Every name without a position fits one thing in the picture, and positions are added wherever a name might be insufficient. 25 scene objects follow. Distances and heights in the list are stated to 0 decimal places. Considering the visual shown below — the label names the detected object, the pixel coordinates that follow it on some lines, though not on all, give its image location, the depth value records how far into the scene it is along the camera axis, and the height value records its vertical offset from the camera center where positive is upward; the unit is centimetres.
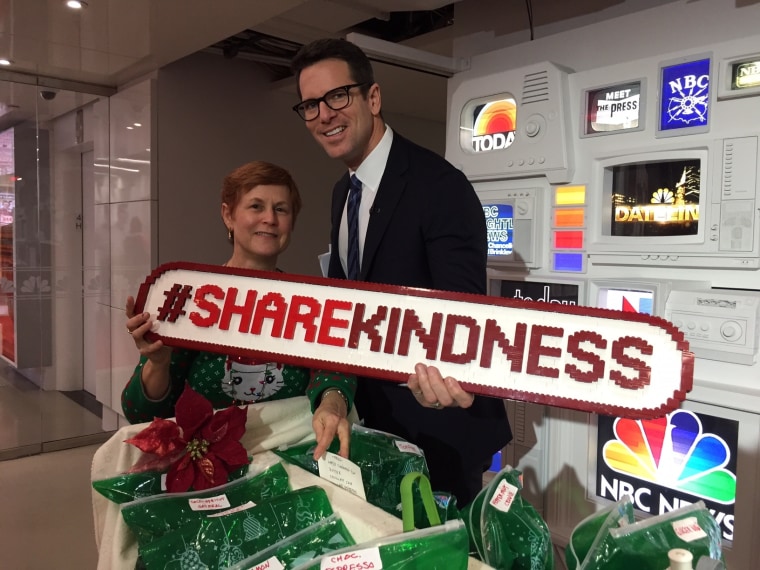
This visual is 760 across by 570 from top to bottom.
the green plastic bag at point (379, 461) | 99 -37
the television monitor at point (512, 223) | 263 +13
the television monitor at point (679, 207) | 205 +18
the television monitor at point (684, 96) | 213 +60
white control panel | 202 -24
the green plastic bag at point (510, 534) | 78 -38
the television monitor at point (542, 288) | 255 -17
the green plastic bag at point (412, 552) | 66 -35
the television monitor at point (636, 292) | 225 -16
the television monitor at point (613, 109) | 233 +60
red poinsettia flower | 94 -33
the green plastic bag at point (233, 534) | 79 -41
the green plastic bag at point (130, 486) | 92 -39
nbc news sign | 214 -82
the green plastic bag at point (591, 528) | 76 -37
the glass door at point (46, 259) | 432 -12
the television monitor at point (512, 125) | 251 +59
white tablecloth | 85 -39
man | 138 +6
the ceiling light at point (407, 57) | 246 +88
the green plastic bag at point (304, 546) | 72 -39
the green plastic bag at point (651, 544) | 68 -34
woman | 129 -28
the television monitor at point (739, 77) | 201 +63
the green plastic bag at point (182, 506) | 86 -40
